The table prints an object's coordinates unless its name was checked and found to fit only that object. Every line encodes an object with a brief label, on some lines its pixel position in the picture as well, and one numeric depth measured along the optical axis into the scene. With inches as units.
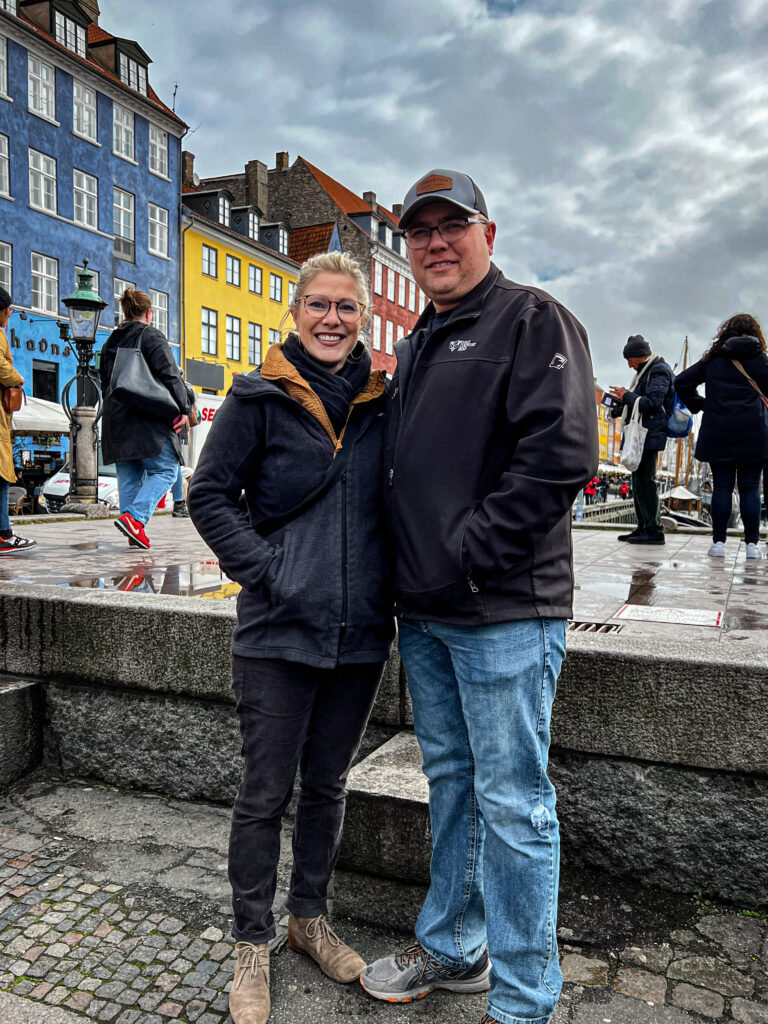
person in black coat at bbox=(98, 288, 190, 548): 253.6
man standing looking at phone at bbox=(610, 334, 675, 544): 313.6
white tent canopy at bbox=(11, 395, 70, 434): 695.9
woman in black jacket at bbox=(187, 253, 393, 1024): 95.9
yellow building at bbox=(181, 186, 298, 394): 1354.6
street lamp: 532.4
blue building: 1021.2
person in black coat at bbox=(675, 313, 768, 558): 261.4
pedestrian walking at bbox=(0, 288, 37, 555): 257.1
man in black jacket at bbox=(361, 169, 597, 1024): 80.9
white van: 643.9
